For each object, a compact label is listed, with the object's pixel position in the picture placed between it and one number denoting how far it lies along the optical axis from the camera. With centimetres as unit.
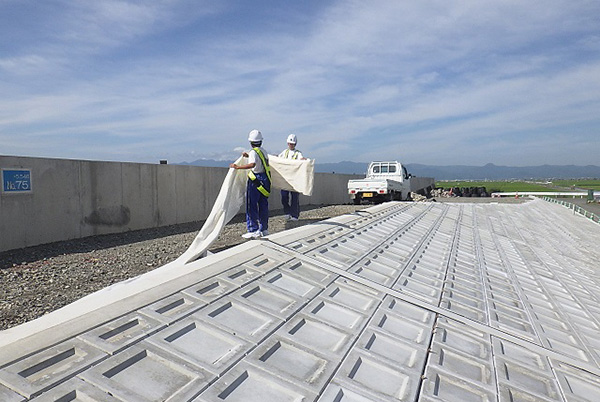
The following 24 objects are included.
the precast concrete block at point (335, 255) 518
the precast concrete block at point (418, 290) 480
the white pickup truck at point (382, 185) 2041
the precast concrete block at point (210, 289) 343
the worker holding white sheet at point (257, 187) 723
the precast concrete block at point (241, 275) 389
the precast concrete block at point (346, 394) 255
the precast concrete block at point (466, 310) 471
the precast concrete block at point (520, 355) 381
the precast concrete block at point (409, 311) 411
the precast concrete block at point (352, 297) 402
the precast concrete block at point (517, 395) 309
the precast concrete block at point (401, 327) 364
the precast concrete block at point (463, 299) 513
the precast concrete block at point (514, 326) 452
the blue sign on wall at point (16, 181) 725
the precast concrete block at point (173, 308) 298
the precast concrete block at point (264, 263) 429
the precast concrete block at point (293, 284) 398
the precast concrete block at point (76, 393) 206
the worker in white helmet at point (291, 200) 964
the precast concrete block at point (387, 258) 586
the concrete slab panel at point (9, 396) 198
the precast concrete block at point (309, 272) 436
